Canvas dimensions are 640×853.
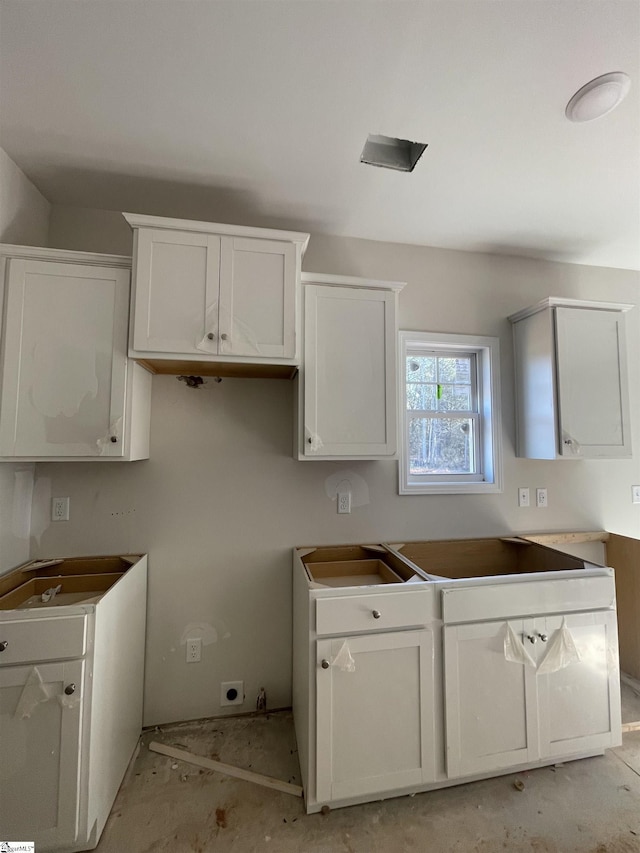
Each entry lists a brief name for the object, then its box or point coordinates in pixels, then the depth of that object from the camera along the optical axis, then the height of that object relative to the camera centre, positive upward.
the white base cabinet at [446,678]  1.48 -0.98
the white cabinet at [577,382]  2.10 +0.43
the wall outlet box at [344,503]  2.11 -0.29
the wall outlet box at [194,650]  1.93 -1.05
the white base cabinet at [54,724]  1.25 -0.96
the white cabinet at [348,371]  1.79 +0.42
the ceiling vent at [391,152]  1.56 +1.33
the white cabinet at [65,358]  1.54 +0.41
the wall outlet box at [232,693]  1.95 -1.29
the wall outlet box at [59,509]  1.82 -0.28
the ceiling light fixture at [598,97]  1.25 +1.29
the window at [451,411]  2.29 +0.28
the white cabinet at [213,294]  1.58 +0.72
